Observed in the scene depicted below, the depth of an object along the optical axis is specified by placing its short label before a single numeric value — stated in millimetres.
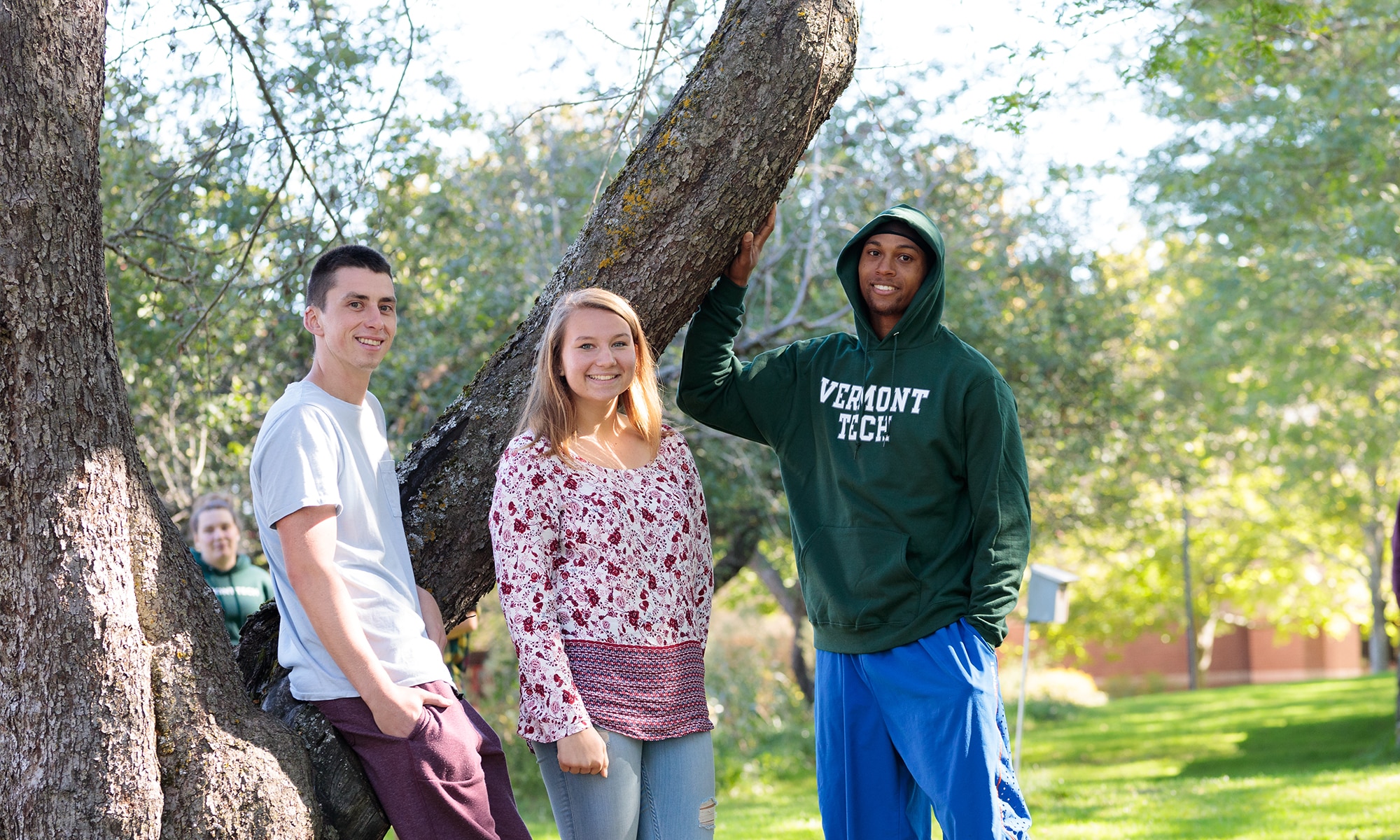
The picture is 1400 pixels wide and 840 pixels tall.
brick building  36750
